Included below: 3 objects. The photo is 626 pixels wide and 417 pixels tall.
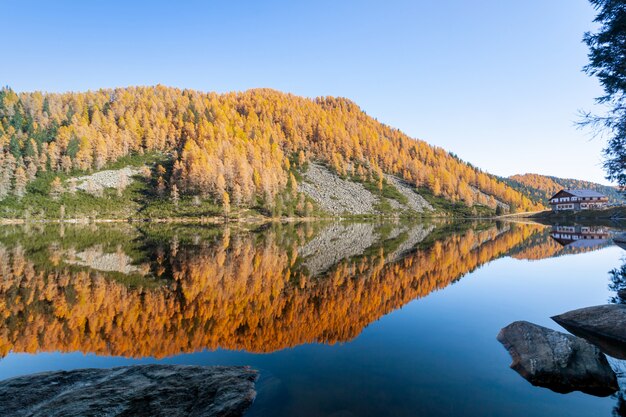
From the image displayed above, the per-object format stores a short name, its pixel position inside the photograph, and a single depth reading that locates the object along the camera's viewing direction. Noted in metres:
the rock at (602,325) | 10.76
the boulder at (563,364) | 8.39
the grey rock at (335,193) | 137.88
